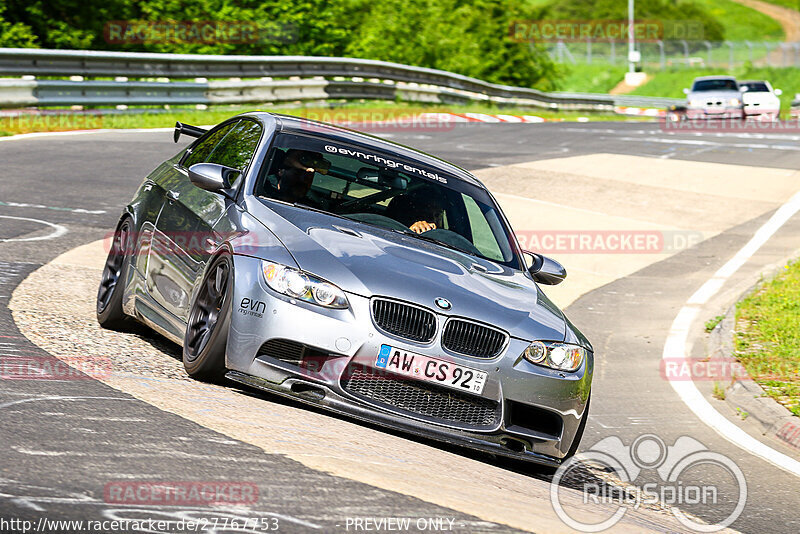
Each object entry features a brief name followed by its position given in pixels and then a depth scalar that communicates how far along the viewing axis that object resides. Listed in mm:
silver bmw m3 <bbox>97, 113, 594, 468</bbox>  11328
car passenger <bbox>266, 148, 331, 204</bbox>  13648
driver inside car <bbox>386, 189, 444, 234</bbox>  14102
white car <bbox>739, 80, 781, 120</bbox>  70937
